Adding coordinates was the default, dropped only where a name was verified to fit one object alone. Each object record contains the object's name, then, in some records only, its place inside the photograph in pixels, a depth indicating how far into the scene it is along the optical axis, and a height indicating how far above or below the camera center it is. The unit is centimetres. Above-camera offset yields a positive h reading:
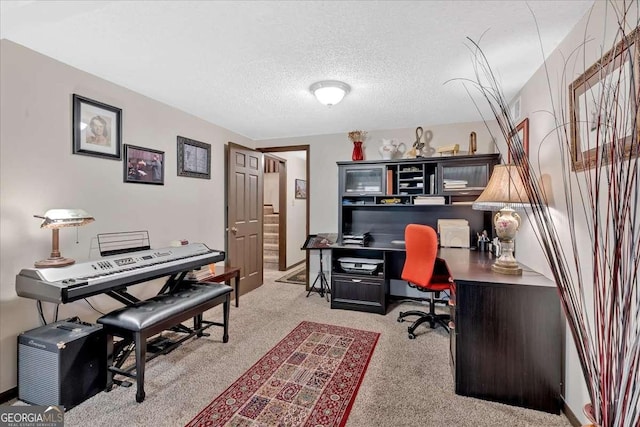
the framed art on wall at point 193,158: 334 +62
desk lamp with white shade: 198 -9
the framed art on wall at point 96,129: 235 +68
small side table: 308 -69
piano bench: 196 -77
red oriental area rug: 180 -123
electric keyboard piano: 183 -45
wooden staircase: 588 -56
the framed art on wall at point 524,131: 252 +70
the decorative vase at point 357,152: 401 +80
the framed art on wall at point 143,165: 275 +44
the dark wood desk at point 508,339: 187 -83
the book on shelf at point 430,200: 353 +14
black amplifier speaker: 183 -99
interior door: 403 -4
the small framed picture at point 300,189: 631 +49
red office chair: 279 -55
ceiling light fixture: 258 +106
